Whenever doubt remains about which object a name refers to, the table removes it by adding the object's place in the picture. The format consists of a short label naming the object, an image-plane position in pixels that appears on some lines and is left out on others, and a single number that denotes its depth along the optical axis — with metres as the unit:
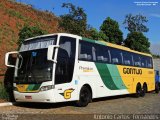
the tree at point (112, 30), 23.35
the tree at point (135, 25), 30.06
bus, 7.13
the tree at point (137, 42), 24.72
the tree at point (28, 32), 10.76
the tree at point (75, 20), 13.68
